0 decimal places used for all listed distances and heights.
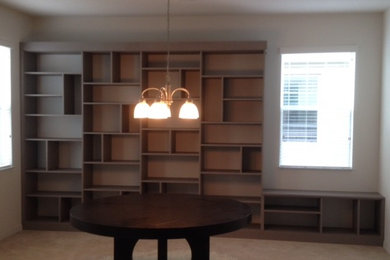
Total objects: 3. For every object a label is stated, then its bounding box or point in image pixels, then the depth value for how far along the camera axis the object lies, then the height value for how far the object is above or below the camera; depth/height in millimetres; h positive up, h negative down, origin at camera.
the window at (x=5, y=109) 4805 +58
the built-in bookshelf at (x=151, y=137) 4992 -284
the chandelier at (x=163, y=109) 2783 +52
